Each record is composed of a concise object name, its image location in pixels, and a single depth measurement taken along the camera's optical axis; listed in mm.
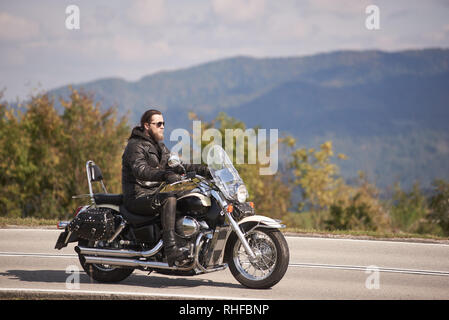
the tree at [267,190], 40156
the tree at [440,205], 21500
